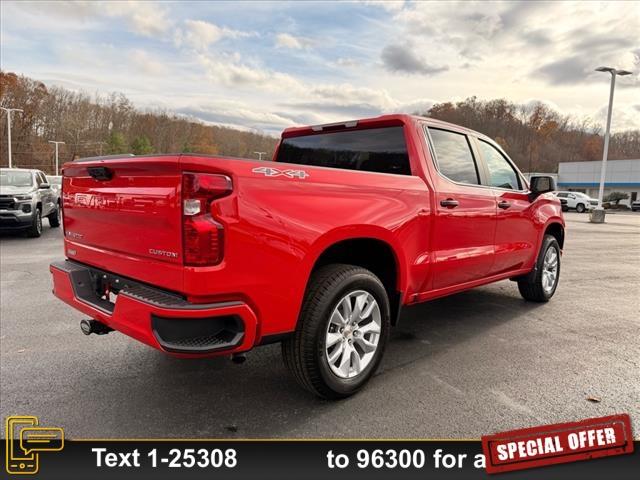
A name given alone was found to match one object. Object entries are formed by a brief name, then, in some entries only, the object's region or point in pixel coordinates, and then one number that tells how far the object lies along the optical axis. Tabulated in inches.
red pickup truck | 92.4
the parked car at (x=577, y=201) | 1422.2
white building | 2038.6
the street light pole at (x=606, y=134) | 927.0
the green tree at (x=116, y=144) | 3056.3
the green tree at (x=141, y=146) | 3121.8
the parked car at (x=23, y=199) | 425.7
